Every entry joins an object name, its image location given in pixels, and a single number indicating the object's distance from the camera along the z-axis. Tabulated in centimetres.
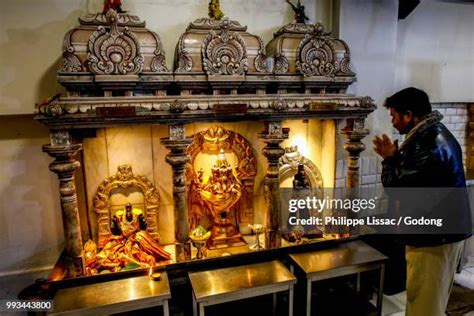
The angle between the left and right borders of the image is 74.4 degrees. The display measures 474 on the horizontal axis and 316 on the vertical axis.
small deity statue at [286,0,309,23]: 349
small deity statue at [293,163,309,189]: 349
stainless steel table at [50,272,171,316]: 231
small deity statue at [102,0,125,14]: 286
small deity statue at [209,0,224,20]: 322
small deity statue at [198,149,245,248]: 330
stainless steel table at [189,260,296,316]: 249
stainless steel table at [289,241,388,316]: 279
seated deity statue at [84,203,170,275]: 287
